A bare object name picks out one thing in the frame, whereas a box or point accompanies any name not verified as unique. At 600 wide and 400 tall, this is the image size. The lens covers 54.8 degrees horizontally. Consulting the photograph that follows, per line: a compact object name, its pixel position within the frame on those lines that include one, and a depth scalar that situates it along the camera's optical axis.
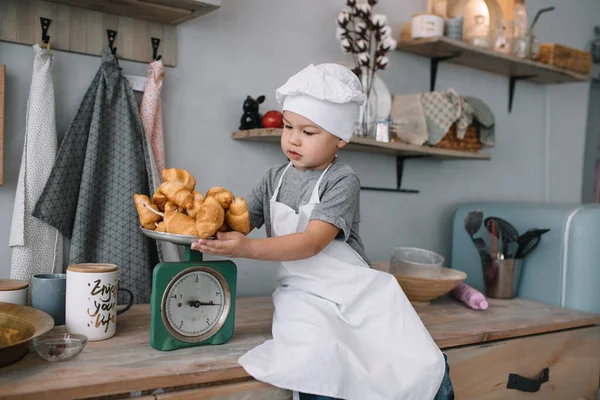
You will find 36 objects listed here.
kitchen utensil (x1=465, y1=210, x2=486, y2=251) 2.32
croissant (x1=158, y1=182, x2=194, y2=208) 1.21
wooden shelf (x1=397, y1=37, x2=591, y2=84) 2.32
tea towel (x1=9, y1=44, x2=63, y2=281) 1.52
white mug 1.29
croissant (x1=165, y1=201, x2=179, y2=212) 1.23
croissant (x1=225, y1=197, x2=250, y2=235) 1.22
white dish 2.19
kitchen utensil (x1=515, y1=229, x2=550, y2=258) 2.11
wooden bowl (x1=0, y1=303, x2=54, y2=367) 1.10
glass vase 2.07
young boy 1.23
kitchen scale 1.25
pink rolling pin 1.93
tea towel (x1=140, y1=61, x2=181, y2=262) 1.70
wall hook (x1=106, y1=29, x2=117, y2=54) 1.70
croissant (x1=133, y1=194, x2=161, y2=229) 1.24
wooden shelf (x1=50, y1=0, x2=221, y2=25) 1.62
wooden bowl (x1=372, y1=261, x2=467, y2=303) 1.86
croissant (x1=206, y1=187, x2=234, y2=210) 1.22
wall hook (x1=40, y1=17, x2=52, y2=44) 1.59
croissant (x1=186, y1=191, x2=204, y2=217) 1.20
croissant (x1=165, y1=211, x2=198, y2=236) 1.18
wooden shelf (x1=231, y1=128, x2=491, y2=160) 1.85
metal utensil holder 2.14
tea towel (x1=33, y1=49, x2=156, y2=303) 1.58
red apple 1.84
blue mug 1.37
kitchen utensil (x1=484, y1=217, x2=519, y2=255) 2.15
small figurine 1.90
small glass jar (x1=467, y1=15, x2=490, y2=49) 2.44
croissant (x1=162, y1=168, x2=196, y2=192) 1.26
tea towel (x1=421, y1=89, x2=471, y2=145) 2.25
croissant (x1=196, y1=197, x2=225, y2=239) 1.16
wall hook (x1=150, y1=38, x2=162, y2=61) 1.78
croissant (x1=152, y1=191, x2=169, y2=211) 1.26
